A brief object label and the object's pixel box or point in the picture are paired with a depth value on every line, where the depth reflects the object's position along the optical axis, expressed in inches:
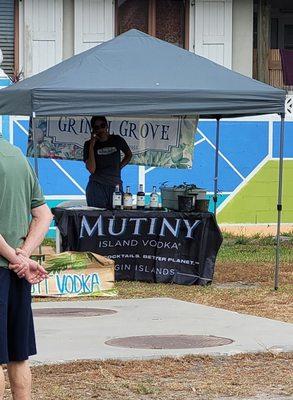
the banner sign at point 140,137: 581.3
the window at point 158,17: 880.5
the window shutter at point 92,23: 858.8
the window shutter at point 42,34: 851.4
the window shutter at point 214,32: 874.8
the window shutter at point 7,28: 858.8
